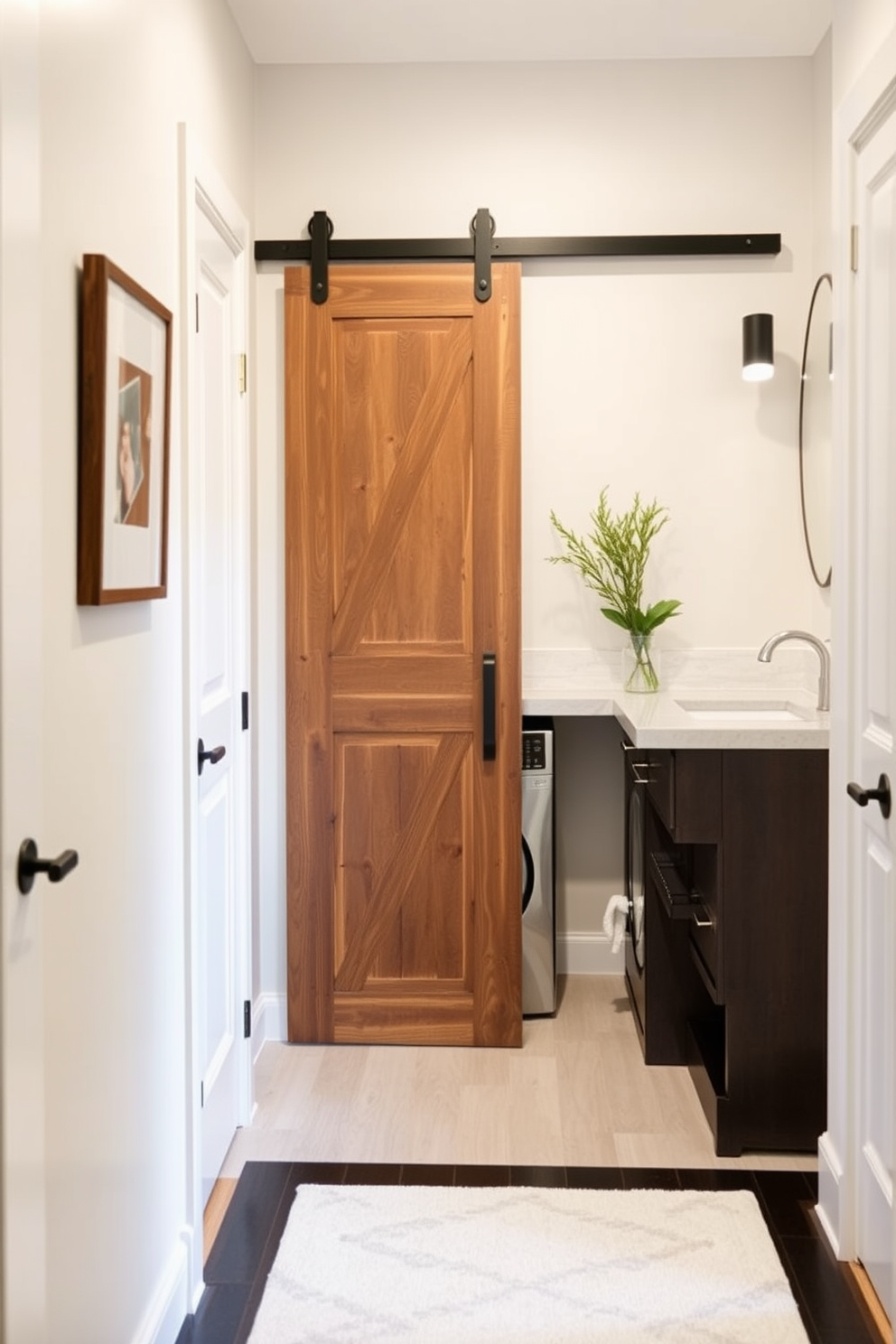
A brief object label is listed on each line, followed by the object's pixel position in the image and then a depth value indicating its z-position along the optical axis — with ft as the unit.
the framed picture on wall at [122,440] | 5.54
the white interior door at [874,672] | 6.81
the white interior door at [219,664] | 8.31
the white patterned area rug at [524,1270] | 7.00
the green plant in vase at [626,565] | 11.55
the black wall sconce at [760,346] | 11.19
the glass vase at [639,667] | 11.58
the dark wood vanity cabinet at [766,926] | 9.17
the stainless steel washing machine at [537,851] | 11.57
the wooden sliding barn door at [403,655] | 11.12
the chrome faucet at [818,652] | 10.18
